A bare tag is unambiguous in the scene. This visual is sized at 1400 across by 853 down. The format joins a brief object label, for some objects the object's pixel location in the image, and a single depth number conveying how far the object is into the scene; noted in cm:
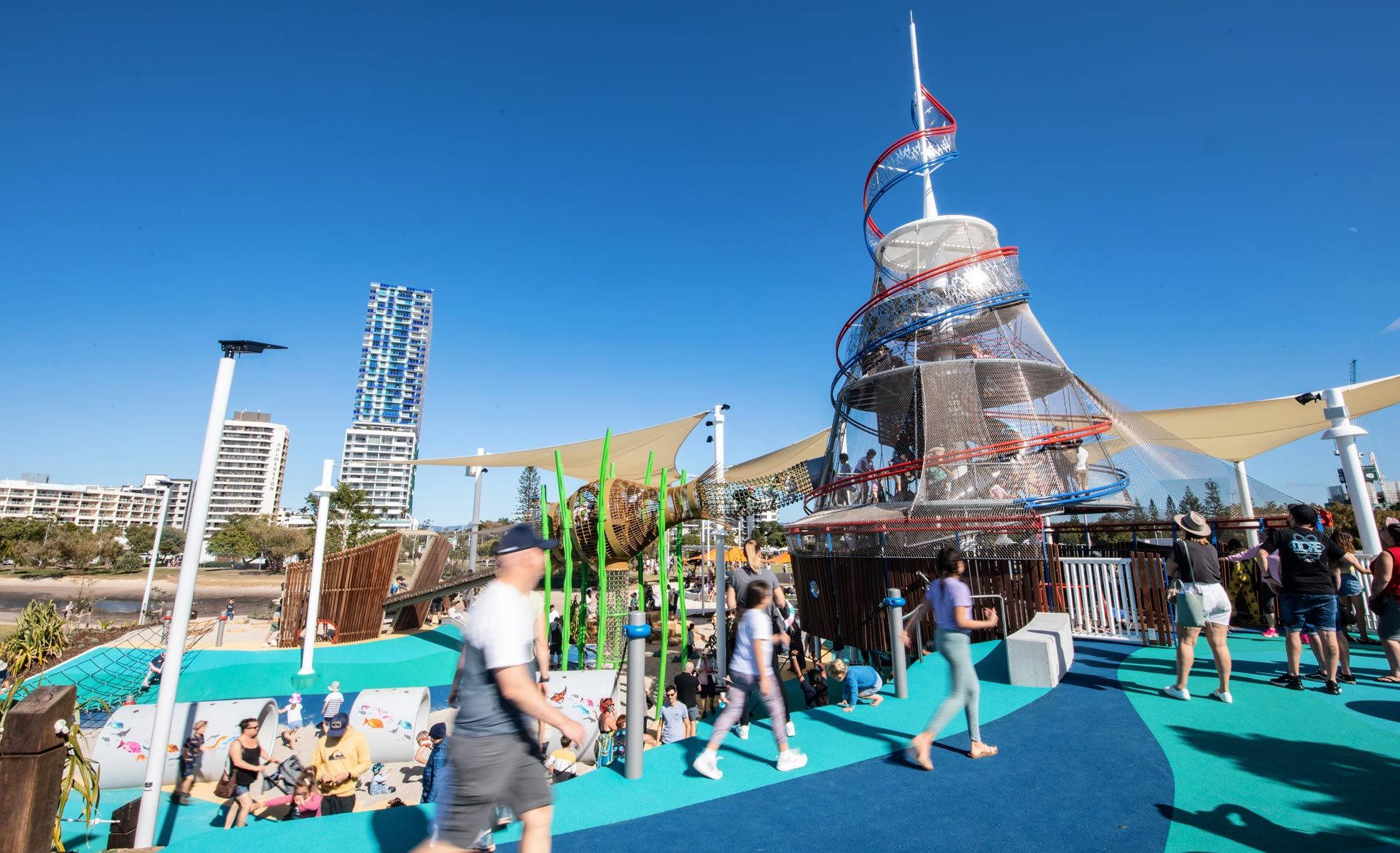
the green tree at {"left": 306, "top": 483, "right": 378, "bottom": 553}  3228
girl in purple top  397
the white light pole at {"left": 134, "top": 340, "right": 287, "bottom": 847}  420
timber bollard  293
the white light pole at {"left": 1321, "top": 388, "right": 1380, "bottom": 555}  775
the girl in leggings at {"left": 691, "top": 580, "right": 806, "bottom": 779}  403
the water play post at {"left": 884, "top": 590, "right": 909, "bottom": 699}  575
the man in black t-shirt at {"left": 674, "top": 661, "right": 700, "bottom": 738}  973
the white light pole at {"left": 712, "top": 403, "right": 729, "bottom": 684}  921
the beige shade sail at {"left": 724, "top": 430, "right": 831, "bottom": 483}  2136
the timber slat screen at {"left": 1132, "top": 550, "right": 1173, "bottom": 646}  761
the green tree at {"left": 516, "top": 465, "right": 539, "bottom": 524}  8112
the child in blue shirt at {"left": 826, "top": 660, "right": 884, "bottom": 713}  623
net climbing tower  1002
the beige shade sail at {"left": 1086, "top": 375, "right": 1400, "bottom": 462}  1409
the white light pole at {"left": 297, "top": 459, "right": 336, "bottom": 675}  1273
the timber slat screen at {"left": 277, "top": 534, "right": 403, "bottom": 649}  1680
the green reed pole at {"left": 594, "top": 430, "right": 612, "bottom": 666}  1090
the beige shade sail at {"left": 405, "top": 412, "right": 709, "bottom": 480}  1600
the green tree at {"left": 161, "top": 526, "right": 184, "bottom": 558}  8356
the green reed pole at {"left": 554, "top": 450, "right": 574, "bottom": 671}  1016
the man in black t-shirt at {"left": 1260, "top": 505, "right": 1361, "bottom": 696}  524
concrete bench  598
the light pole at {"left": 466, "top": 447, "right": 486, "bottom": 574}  2416
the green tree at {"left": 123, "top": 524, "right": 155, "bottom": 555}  7334
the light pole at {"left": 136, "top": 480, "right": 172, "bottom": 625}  2105
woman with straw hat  517
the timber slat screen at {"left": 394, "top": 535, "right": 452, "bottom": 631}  1966
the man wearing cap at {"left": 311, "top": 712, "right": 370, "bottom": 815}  652
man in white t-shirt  236
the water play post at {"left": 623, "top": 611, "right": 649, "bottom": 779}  410
